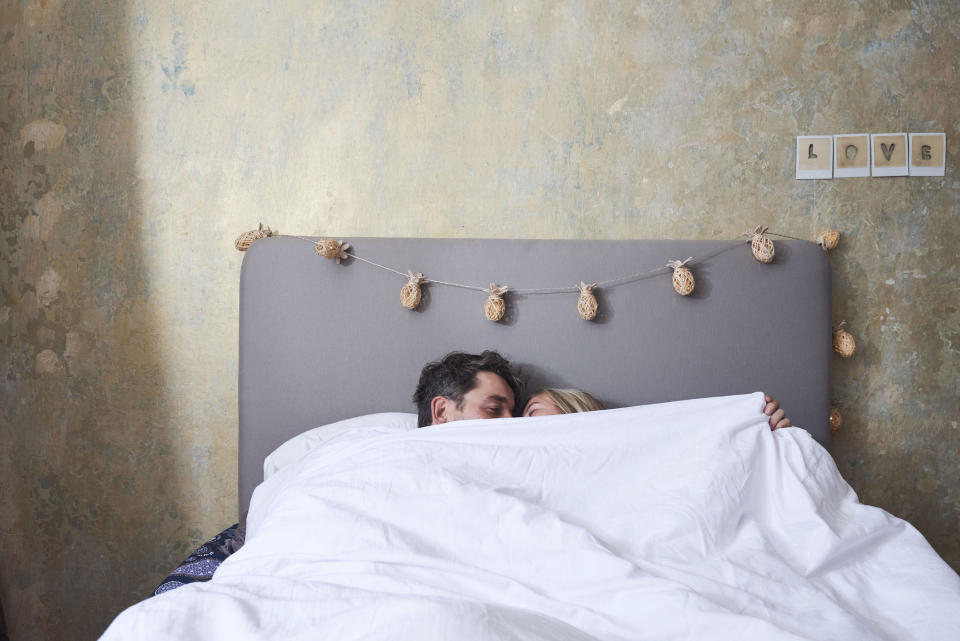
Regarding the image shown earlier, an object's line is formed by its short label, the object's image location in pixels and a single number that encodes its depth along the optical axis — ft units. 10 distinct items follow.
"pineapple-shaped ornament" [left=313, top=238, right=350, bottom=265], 5.31
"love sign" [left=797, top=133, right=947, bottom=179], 5.74
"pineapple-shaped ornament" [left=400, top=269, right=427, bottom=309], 5.28
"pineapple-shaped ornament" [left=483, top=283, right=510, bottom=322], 5.24
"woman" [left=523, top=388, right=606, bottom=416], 4.85
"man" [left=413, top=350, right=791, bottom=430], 4.88
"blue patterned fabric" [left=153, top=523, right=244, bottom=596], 4.13
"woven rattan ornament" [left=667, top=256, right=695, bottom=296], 5.20
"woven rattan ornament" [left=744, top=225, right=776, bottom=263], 5.27
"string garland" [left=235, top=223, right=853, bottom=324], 5.23
